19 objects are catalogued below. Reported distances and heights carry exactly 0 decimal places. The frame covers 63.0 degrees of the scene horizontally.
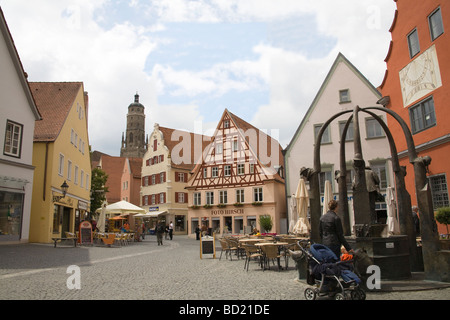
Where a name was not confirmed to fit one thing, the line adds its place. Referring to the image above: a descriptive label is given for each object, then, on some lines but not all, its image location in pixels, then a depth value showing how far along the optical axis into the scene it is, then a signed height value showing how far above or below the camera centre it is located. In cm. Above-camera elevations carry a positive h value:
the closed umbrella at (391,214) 988 +23
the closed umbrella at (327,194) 1583 +129
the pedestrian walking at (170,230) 3406 -20
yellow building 2158 +465
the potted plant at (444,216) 1272 +17
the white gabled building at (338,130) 2548 +677
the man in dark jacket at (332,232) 686 -15
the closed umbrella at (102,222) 2448 +49
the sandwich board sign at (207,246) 1464 -76
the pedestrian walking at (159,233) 2458 -33
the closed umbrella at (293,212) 1841 +65
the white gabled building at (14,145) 1845 +449
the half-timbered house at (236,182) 3550 +439
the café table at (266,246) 1070 -62
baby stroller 605 -89
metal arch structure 780 +48
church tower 11994 +3101
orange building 1459 +606
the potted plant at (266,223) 3250 +20
